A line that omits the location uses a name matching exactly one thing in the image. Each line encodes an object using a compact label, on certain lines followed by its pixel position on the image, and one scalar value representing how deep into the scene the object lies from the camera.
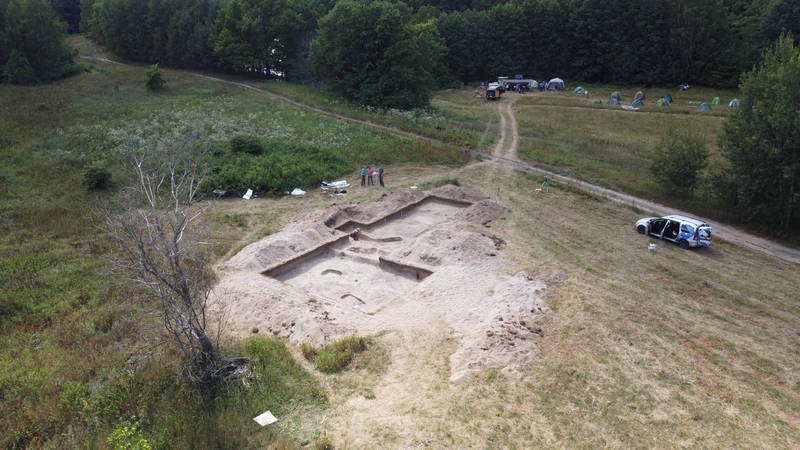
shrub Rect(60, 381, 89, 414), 12.93
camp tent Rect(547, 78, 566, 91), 72.38
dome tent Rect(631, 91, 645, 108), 58.56
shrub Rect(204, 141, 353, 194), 30.84
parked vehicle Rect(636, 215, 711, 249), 23.61
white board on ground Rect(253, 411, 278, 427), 12.45
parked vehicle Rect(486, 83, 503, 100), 64.25
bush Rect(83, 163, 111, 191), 29.58
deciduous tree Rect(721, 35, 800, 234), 24.31
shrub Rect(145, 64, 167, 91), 53.41
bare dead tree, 12.12
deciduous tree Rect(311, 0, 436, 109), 53.44
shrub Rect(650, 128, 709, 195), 29.94
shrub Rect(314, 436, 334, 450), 11.58
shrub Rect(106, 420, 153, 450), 10.76
